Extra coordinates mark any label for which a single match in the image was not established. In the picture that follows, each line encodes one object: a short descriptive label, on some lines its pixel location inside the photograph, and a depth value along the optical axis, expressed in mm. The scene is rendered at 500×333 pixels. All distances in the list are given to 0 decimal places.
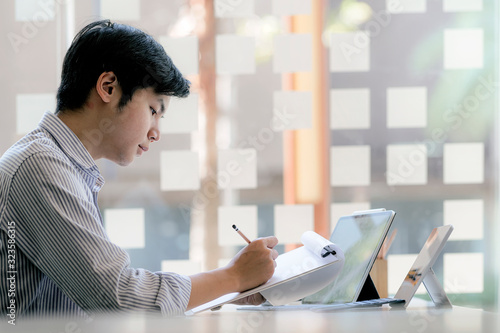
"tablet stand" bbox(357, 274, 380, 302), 2347
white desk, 1570
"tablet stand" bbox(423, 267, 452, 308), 2319
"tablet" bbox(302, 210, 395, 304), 2294
